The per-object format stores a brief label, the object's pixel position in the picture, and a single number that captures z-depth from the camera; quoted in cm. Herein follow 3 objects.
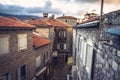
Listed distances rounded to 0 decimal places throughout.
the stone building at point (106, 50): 189
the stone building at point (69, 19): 2818
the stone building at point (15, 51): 658
